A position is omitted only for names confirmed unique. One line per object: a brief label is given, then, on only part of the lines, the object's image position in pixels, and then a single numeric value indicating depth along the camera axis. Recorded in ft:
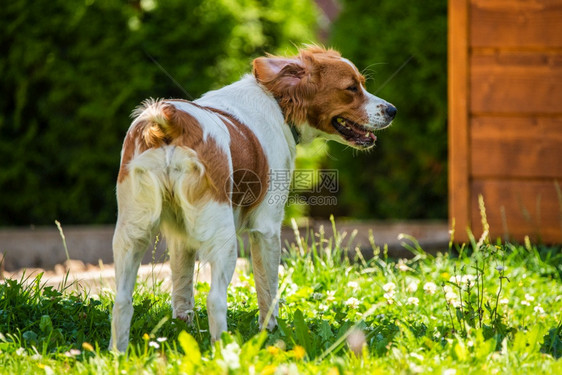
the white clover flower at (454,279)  22.24
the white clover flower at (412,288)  27.43
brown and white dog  19.31
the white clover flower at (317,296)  26.48
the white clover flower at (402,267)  26.71
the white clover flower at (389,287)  26.35
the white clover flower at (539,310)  24.75
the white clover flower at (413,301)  25.27
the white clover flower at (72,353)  17.98
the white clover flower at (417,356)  17.89
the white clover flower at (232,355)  16.20
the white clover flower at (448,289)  27.10
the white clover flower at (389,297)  24.37
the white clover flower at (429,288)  26.09
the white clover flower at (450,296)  24.29
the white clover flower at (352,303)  24.85
